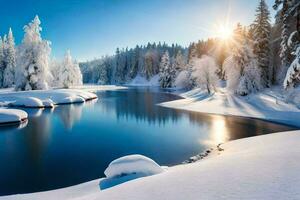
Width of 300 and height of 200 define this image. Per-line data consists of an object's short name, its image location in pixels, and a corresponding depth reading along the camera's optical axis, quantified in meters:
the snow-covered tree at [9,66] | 78.56
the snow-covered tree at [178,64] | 84.94
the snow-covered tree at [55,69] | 81.26
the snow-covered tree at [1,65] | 80.62
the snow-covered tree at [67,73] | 79.31
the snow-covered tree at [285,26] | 14.90
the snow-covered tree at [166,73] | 83.06
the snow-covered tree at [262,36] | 43.31
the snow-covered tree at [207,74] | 54.59
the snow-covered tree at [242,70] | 41.00
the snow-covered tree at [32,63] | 53.42
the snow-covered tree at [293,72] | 10.82
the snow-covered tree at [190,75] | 68.12
